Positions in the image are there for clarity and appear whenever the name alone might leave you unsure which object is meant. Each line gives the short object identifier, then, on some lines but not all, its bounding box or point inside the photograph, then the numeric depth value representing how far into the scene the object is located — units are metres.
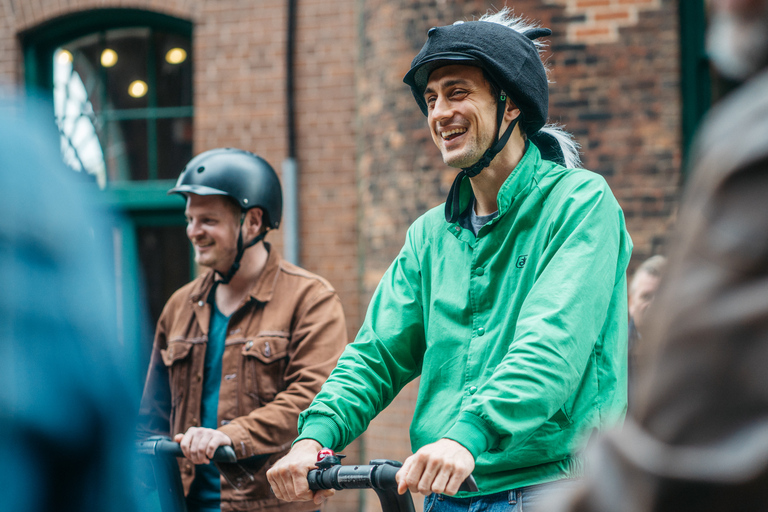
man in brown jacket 3.57
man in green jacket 2.09
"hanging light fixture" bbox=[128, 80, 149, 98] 8.14
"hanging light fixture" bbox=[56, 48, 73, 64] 8.31
